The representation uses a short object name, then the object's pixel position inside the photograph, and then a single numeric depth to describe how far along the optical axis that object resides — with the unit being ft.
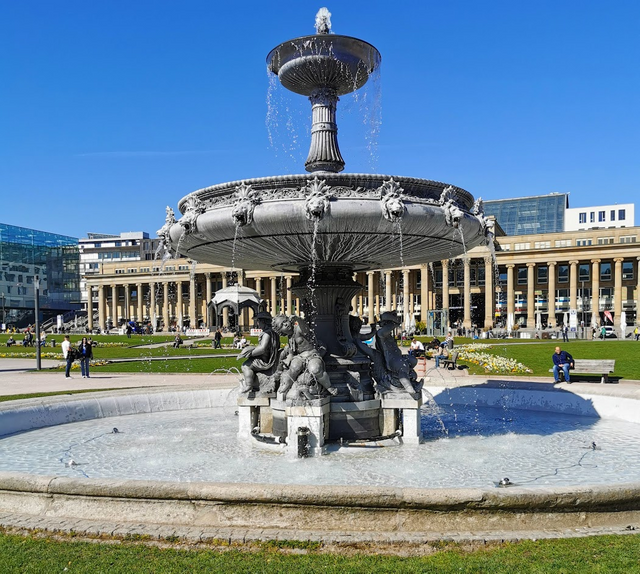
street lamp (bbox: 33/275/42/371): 87.45
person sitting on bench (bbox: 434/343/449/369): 78.12
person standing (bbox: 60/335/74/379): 74.74
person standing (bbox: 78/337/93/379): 74.02
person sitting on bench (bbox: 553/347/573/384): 56.42
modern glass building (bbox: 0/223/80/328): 354.54
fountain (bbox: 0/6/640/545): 17.57
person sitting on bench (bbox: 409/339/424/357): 86.21
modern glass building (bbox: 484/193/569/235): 359.87
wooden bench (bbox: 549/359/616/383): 57.98
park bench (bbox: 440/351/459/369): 77.15
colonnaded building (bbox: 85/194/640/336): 271.90
